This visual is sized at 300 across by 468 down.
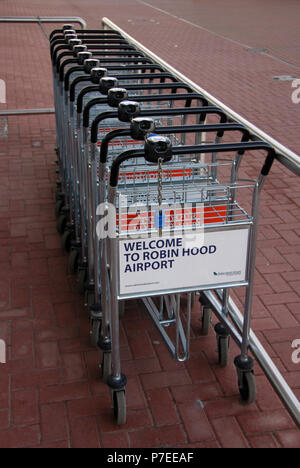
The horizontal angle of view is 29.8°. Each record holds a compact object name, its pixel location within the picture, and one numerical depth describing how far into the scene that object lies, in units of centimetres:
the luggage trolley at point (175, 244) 231
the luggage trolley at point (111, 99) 260
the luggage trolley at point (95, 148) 253
